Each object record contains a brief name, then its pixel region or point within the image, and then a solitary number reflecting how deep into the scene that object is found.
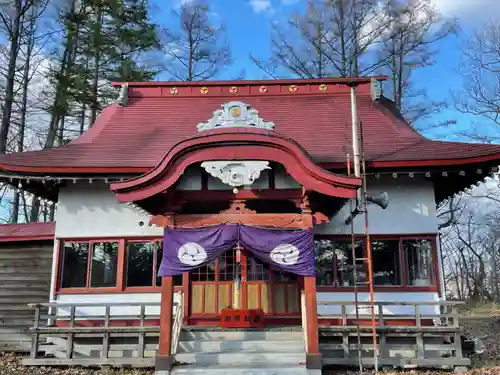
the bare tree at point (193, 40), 25.34
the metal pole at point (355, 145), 8.20
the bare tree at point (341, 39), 22.12
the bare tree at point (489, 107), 19.41
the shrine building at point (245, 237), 7.84
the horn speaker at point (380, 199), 8.14
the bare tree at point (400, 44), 22.17
